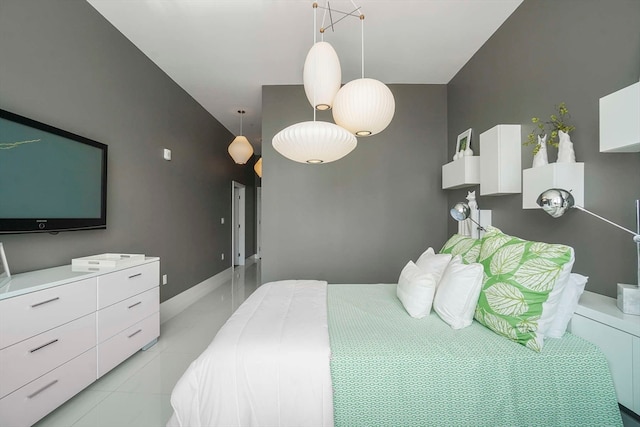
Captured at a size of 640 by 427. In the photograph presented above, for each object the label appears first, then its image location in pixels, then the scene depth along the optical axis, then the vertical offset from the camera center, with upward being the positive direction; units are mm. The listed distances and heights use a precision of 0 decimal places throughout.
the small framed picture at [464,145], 2712 +765
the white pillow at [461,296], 1505 -446
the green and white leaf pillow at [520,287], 1294 -356
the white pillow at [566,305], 1388 -452
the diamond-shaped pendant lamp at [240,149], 3955 +949
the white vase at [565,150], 1629 +396
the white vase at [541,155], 1778 +397
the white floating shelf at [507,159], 2174 +451
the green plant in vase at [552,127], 1722 +607
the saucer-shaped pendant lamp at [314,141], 1640 +458
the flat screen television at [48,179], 1636 +246
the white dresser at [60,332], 1410 -734
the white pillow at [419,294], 1645 -483
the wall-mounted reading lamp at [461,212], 2294 +30
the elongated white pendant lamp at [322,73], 1788 +936
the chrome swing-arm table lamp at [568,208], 1243 +24
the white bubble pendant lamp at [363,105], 1759 +717
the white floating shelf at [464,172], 2646 +440
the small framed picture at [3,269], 1545 -319
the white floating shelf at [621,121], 1202 +438
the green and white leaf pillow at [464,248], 1908 -241
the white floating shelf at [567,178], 1619 +230
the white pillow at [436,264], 1934 -353
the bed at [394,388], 1179 -749
